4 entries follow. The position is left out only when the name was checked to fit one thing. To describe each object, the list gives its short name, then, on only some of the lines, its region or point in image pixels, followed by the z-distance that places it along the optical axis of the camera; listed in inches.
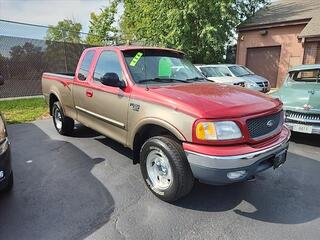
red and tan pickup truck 117.6
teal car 220.8
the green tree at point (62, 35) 477.4
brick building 591.9
